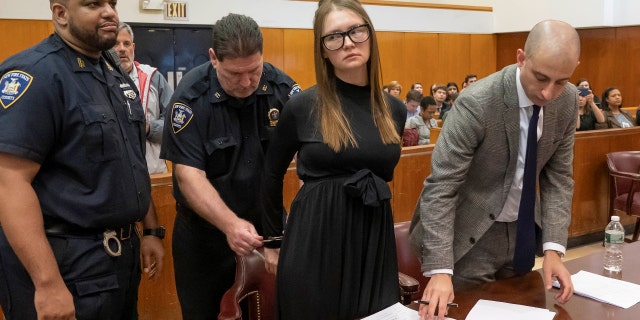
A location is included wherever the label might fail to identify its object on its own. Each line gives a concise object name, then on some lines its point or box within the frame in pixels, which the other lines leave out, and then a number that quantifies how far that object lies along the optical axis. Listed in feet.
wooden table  5.82
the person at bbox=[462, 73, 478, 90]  35.60
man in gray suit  5.95
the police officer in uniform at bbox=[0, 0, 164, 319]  5.32
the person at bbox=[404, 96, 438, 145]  23.00
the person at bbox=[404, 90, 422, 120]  27.80
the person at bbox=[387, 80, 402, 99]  30.14
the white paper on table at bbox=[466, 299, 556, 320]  5.68
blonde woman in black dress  5.69
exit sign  30.96
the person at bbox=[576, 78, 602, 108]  29.35
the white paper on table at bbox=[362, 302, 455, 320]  5.60
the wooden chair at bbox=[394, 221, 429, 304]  8.41
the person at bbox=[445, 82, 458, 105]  33.76
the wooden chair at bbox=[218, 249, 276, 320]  7.37
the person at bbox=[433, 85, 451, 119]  32.65
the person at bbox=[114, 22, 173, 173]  12.23
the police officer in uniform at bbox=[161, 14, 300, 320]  7.04
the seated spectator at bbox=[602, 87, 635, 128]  25.39
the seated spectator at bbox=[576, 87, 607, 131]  24.18
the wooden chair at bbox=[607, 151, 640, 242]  17.58
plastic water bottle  7.16
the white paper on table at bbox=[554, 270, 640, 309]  6.14
